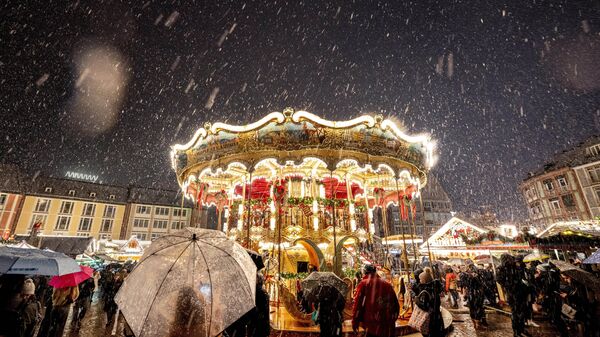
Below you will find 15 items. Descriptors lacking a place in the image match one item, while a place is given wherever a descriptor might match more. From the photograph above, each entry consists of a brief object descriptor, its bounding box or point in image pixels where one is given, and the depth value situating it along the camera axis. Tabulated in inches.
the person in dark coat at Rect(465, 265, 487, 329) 356.8
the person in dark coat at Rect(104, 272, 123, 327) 365.4
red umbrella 225.8
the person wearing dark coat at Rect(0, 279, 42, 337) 123.3
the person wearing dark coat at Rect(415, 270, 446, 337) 190.4
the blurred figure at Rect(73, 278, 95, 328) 343.9
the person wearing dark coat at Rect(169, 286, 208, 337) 93.0
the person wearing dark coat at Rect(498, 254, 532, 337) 267.1
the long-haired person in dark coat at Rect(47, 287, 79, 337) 229.9
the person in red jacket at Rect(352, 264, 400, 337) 170.4
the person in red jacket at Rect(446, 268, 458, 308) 522.3
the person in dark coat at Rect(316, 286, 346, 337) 195.7
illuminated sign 1935.5
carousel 339.9
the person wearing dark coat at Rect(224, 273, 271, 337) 120.3
